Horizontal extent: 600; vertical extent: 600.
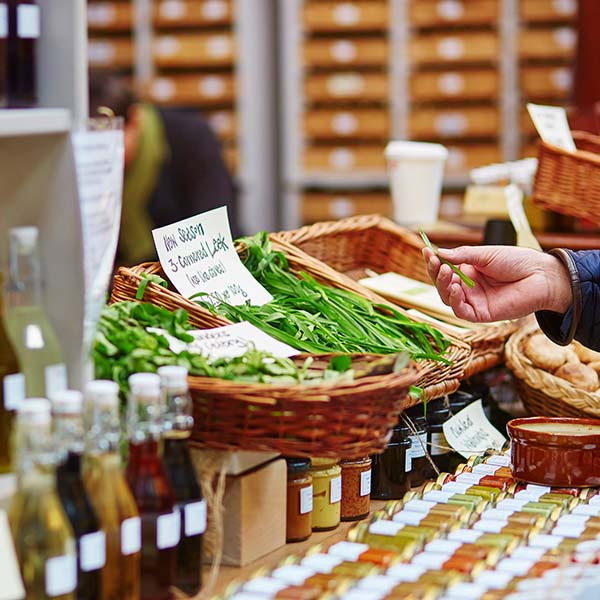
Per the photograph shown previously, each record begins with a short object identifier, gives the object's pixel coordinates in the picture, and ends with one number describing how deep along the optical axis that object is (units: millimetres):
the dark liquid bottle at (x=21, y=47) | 2324
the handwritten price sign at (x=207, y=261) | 3182
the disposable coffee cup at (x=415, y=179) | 5519
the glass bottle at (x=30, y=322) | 2198
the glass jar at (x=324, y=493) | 2886
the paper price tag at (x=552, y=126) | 4883
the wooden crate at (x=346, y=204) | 11730
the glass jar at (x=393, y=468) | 3161
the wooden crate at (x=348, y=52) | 11454
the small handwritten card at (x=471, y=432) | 3416
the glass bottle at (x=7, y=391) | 2223
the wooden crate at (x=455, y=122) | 11378
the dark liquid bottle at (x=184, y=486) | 2279
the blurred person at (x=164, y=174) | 8205
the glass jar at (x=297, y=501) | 2786
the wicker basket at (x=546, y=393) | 3545
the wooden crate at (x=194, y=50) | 11718
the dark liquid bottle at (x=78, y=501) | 2051
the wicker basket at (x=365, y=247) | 4076
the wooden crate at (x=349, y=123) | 11542
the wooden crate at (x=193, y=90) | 11806
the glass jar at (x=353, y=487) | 2985
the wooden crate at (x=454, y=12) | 11167
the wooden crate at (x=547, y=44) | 11126
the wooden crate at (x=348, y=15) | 11372
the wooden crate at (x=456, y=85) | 11284
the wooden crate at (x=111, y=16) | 11900
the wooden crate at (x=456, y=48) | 11220
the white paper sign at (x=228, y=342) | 2724
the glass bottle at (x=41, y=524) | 1996
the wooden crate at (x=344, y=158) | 11624
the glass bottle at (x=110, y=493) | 2130
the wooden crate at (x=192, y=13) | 11665
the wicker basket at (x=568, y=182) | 4761
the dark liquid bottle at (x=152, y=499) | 2220
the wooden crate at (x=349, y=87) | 11519
